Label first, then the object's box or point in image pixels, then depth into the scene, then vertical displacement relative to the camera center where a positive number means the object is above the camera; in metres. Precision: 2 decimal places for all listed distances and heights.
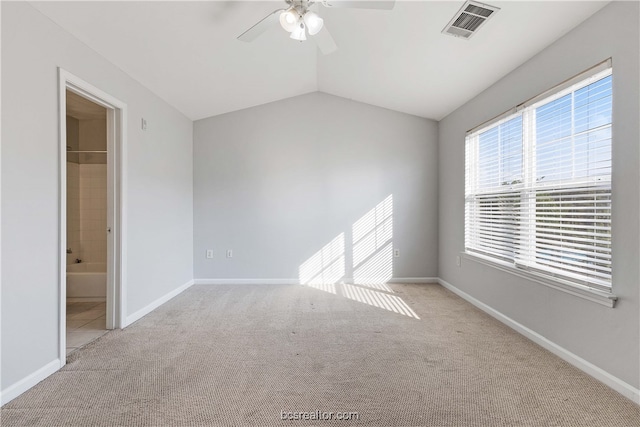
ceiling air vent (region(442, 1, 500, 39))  2.11 +1.50
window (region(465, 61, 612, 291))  1.98 +0.23
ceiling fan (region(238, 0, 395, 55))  1.85 +1.32
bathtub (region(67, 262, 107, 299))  3.66 -0.92
